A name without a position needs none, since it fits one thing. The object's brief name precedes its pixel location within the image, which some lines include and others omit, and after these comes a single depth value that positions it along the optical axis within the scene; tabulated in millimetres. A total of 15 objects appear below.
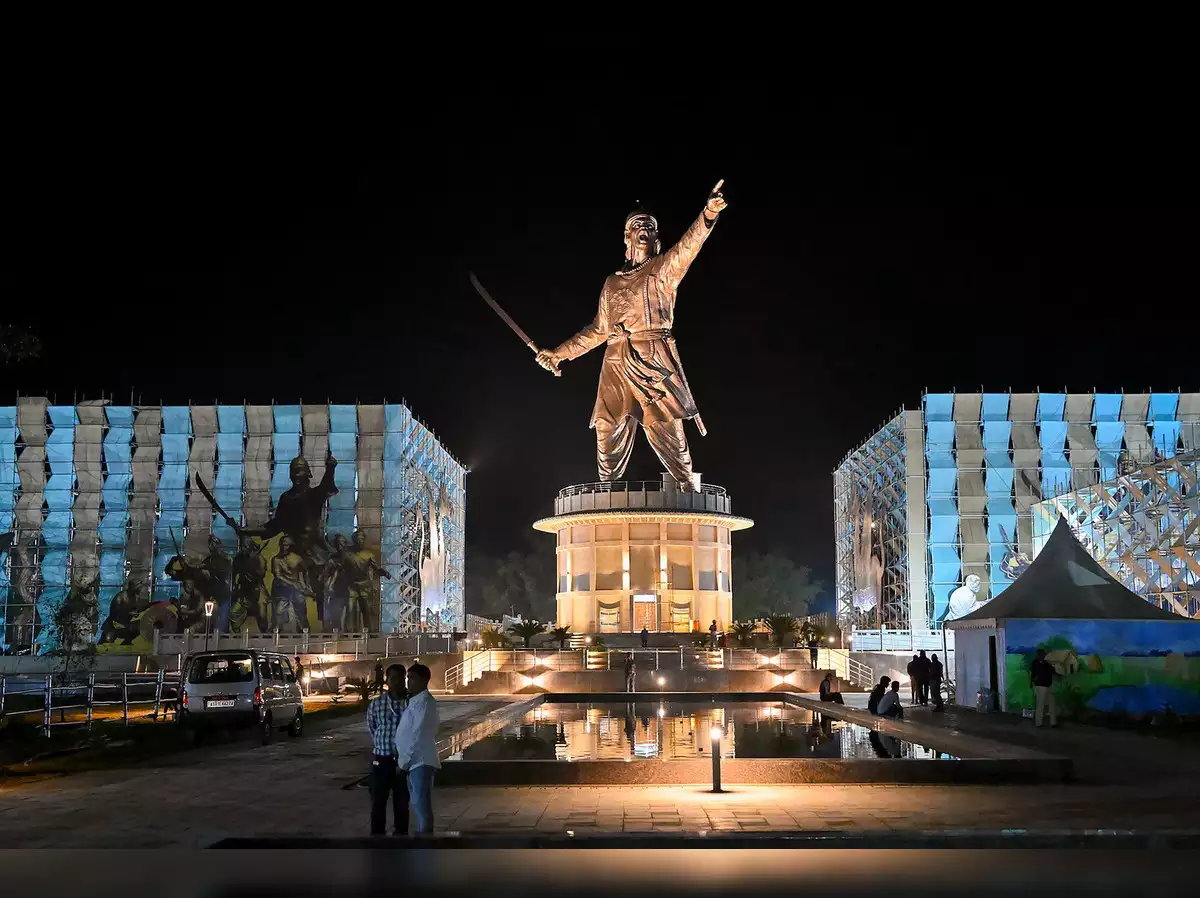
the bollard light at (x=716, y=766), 11828
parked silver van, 17561
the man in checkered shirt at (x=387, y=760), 8523
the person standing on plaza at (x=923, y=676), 23969
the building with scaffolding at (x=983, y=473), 48031
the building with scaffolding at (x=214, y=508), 49594
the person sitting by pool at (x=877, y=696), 19209
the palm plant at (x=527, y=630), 35625
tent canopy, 20500
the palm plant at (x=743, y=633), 34472
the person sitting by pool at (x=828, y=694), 22562
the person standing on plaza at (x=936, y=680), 22841
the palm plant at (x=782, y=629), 34688
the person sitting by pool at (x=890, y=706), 18891
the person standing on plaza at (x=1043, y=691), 19391
